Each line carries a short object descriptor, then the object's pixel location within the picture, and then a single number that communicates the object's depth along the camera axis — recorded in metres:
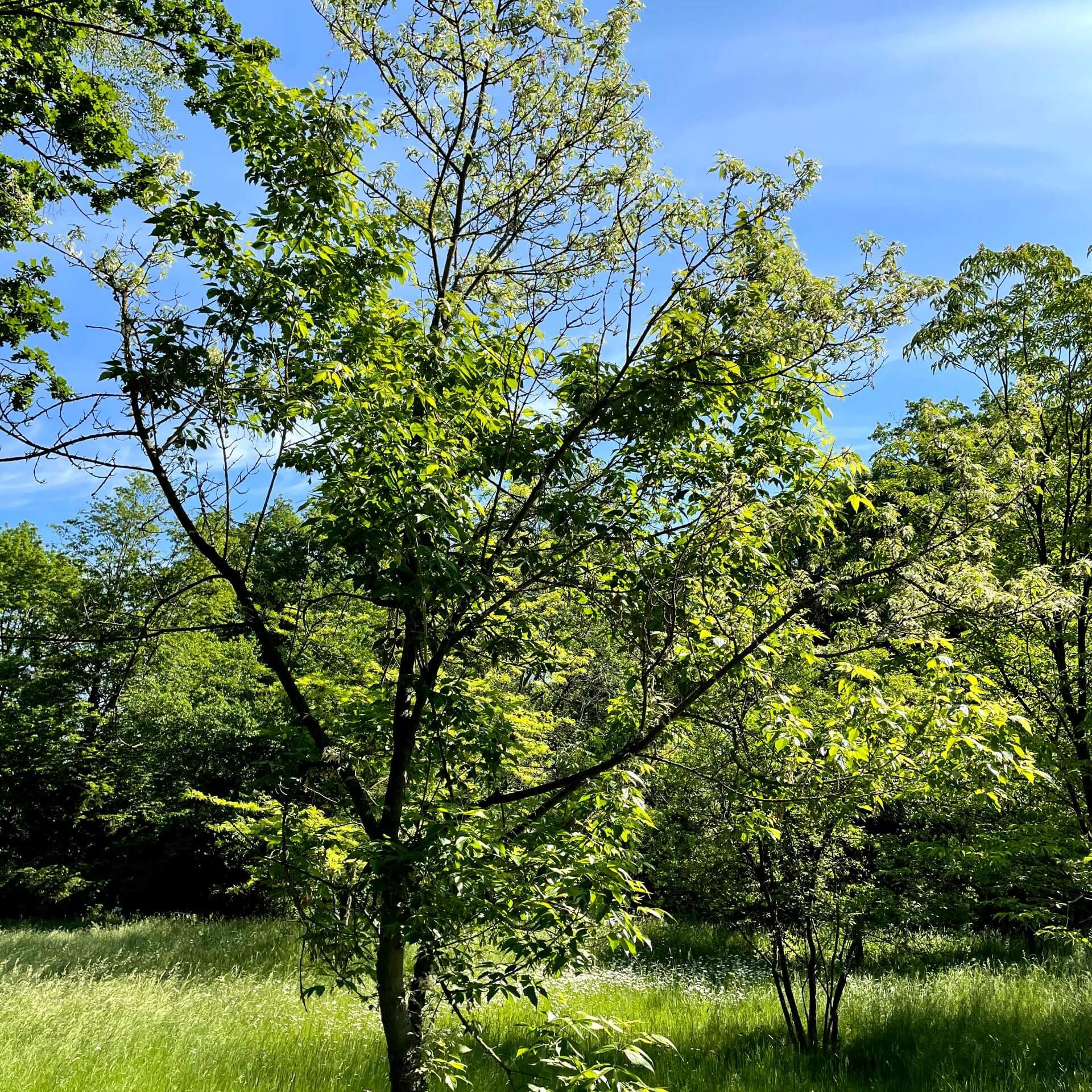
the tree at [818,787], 3.03
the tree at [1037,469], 6.93
